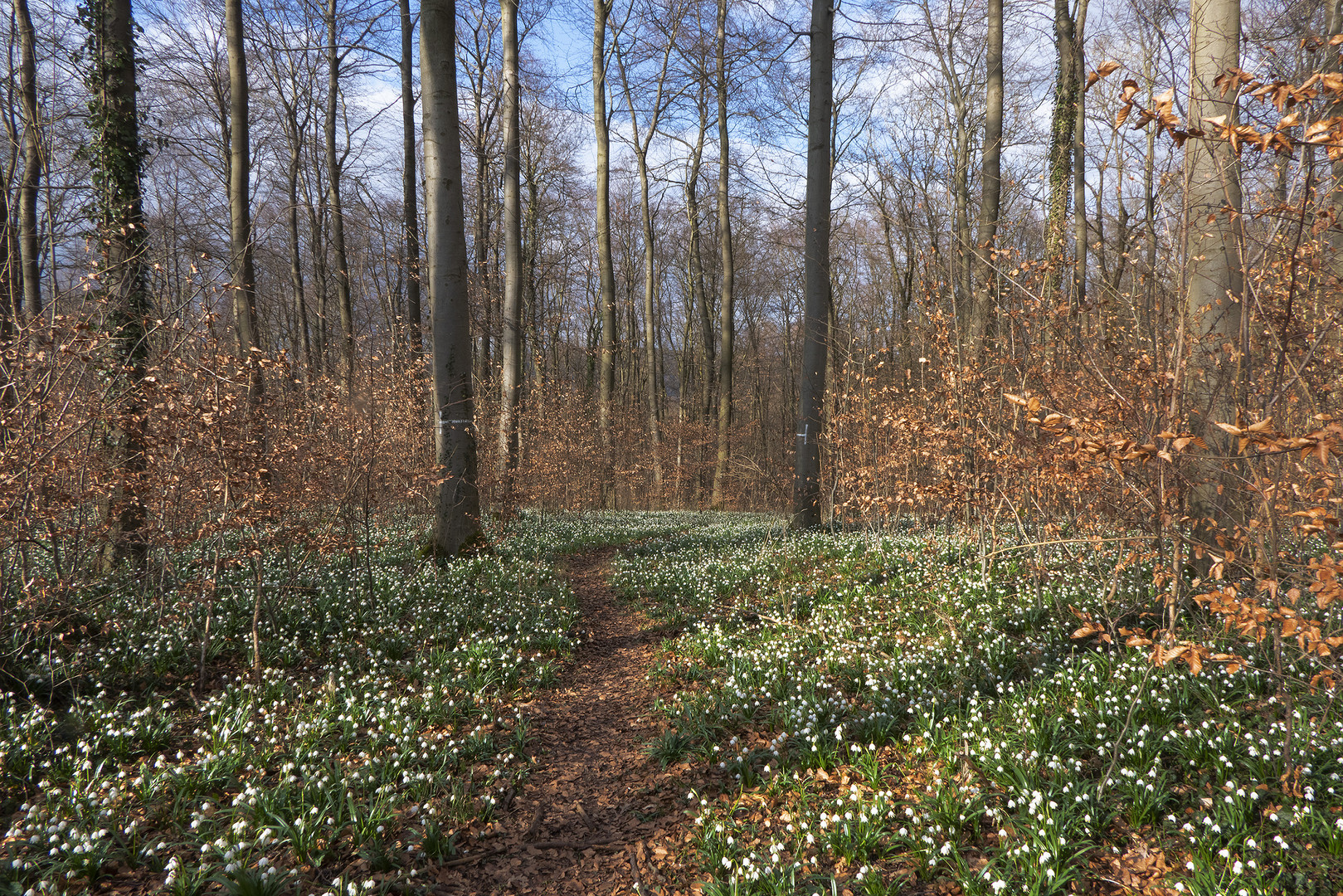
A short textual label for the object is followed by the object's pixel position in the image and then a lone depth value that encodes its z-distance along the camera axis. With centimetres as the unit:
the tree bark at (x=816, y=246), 1124
